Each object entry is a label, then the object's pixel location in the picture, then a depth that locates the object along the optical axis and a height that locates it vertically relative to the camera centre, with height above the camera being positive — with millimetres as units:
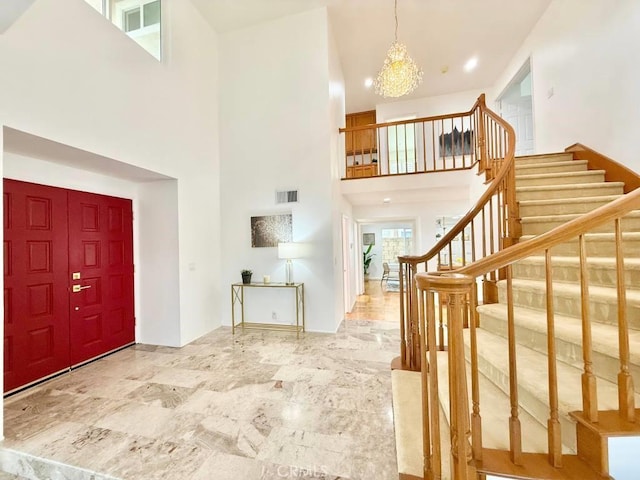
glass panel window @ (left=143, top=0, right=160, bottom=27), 3715 +3224
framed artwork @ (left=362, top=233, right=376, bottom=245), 11530 +122
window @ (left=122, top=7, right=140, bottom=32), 3465 +2954
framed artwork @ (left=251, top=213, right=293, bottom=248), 4453 +237
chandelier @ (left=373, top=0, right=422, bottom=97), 4023 +2542
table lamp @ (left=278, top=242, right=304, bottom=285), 4043 -95
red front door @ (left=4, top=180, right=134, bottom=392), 2668 -321
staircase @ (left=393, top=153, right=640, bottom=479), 1255 -753
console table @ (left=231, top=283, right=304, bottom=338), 4238 -999
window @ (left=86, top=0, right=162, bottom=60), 3311 +2941
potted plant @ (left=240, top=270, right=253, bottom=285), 4434 -514
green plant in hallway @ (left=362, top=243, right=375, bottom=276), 10669 -628
